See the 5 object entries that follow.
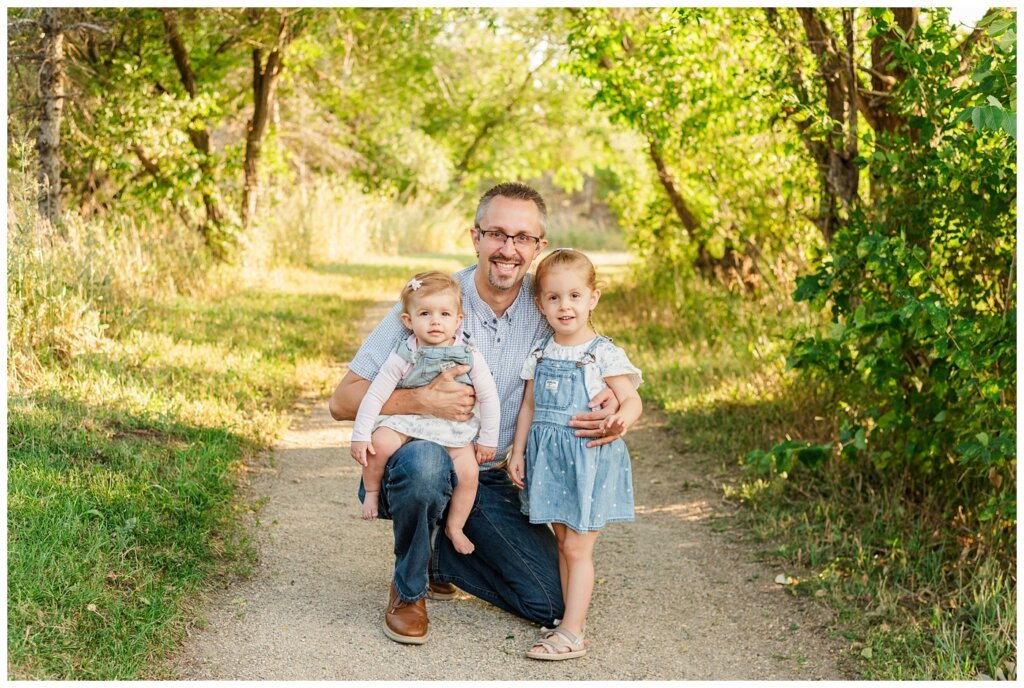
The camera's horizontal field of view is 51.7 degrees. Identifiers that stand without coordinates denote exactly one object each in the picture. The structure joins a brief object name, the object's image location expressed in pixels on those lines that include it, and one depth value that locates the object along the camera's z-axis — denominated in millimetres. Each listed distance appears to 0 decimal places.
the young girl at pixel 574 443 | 3812
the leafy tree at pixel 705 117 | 7789
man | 3809
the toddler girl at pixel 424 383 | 3830
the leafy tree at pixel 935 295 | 4012
